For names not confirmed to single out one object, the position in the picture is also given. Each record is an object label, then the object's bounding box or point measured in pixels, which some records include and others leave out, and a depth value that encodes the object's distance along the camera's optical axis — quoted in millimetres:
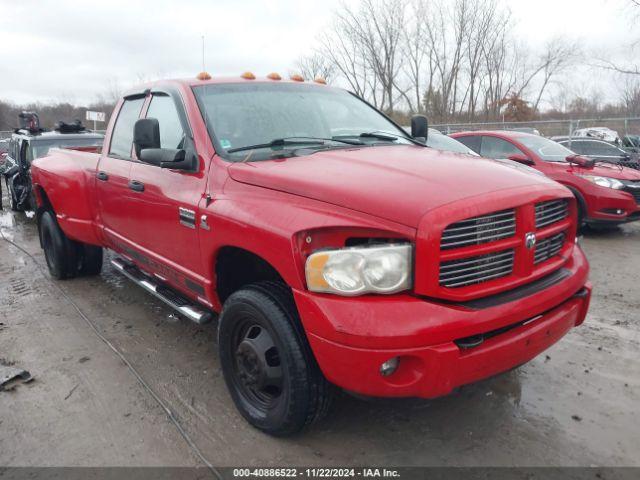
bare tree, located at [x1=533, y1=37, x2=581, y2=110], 34969
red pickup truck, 2105
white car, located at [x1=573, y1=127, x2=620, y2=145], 16444
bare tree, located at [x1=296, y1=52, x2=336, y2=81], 37750
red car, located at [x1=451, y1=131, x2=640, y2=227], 7117
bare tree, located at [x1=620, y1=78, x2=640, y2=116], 27047
